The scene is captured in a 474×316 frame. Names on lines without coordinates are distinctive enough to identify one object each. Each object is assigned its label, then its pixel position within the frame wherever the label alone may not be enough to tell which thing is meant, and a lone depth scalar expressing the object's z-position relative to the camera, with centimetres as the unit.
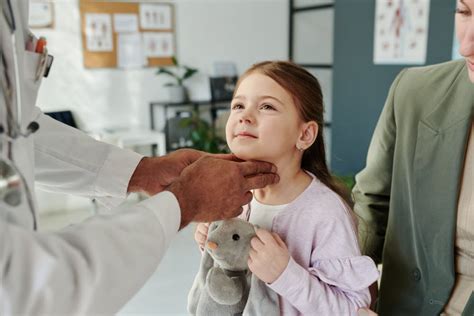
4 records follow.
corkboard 486
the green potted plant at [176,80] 537
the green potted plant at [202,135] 495
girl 109
